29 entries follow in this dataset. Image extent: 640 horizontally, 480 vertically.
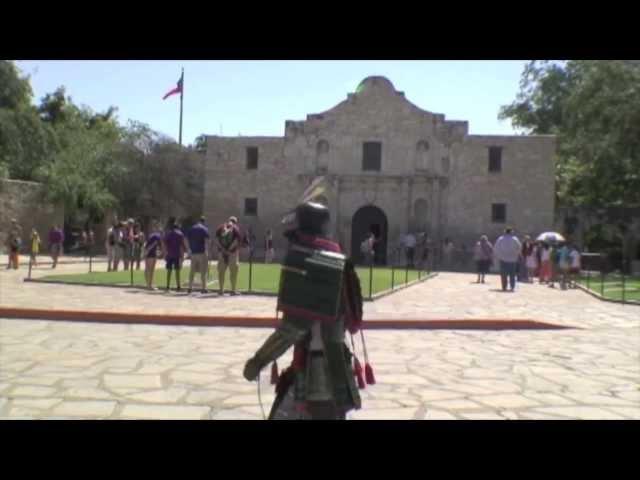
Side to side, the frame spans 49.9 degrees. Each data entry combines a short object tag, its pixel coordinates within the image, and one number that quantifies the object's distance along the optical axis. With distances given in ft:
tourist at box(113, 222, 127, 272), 68.69
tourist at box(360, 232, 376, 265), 85.17
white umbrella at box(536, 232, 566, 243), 77.00
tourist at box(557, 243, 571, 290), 69.51
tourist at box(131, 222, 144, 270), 70.79
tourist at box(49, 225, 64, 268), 77.61
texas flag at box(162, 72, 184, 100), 128.36
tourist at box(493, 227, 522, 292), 58.98
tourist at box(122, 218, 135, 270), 69.00
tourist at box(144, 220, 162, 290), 50.19
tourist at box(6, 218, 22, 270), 70.85
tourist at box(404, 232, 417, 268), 110.83
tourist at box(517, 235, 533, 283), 79.59
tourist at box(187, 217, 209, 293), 47.44
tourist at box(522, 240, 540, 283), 78.28
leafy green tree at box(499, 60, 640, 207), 90.74
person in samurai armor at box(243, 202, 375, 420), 12.05
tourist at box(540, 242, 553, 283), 75.92
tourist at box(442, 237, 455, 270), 110.48
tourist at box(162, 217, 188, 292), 48.39
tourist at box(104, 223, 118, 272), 69.02
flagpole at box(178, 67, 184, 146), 130.41
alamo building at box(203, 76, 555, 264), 116.57
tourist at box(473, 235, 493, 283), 71.80
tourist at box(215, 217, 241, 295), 46.85
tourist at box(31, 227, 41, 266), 70.27
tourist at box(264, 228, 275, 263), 98.81
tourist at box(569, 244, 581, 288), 69.97
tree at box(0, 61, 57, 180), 111.24
